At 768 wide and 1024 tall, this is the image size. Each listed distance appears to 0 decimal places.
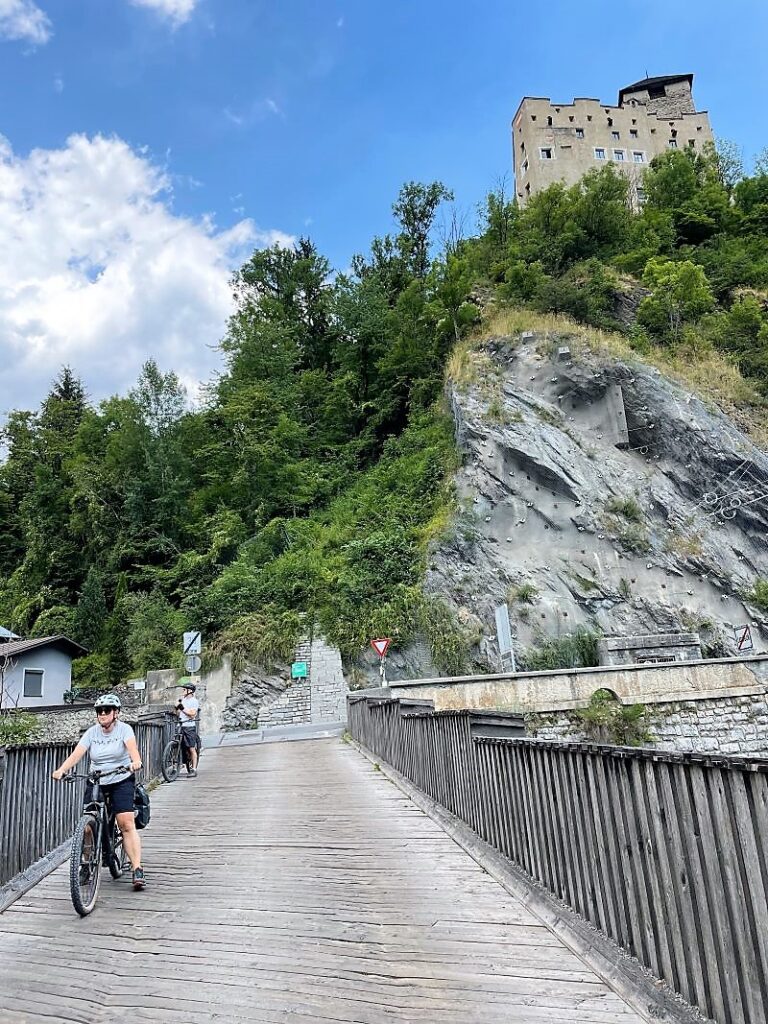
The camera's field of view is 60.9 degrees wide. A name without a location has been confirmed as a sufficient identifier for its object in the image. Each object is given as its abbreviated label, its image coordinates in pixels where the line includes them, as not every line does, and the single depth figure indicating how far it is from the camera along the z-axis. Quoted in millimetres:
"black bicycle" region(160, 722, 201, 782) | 11453
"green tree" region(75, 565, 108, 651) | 31391
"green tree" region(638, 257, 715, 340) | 30750
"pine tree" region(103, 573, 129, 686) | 29906
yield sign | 18297
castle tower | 54094
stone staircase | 22258
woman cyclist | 5320
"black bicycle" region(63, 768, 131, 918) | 4777
